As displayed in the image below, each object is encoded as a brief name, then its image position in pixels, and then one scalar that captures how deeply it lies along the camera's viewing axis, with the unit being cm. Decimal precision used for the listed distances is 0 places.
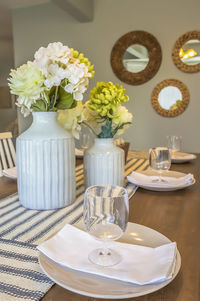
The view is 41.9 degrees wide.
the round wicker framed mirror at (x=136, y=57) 309
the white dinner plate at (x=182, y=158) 158
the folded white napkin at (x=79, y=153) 165
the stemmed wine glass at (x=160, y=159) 105
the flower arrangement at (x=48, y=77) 74
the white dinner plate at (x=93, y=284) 42
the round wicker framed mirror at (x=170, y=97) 304
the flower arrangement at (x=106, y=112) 90
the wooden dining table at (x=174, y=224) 45
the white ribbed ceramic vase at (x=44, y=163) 81
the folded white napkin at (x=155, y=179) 105
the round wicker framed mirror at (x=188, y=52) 293
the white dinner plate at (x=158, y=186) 101
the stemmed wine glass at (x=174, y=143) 167
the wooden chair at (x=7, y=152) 161
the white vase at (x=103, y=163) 97
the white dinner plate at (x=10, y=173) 114
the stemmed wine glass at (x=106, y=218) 53
